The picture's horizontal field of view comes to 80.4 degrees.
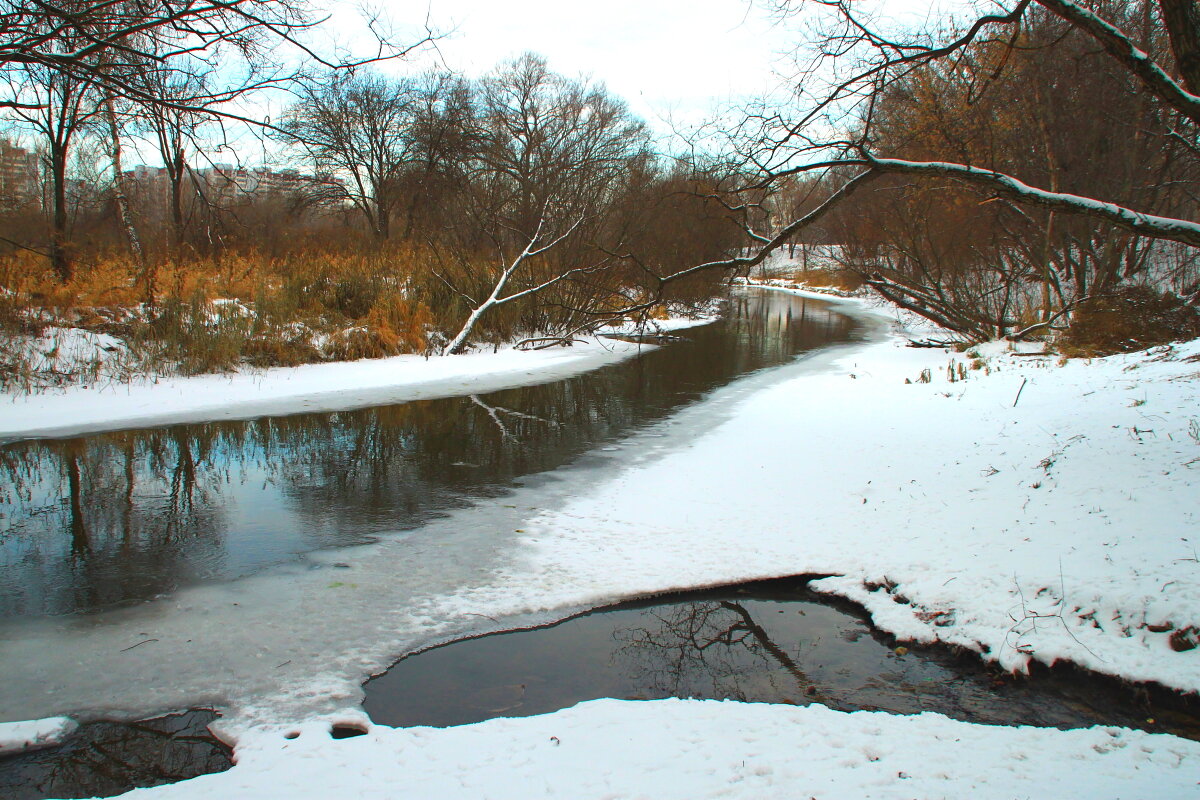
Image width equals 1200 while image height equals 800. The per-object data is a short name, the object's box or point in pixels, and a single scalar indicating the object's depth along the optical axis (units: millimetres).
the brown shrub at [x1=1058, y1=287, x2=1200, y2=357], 12539
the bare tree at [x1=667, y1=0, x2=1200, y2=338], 4719
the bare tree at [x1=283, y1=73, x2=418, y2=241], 30203
